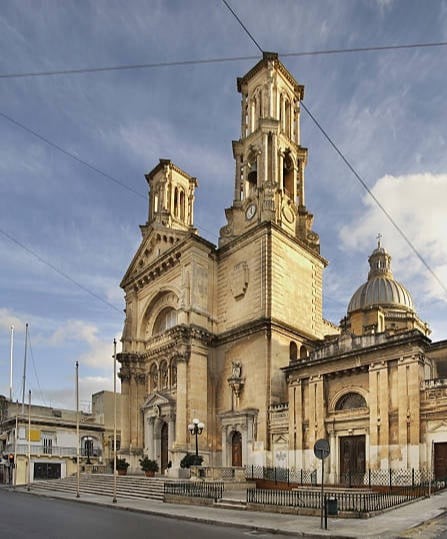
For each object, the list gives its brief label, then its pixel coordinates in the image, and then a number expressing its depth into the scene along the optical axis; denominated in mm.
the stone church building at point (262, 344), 30547
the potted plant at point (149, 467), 39300
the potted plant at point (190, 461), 35256
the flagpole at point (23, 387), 45688
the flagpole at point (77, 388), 34644
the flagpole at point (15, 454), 54719
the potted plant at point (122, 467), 42625
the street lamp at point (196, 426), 33688
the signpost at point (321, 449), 18703
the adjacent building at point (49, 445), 57344
